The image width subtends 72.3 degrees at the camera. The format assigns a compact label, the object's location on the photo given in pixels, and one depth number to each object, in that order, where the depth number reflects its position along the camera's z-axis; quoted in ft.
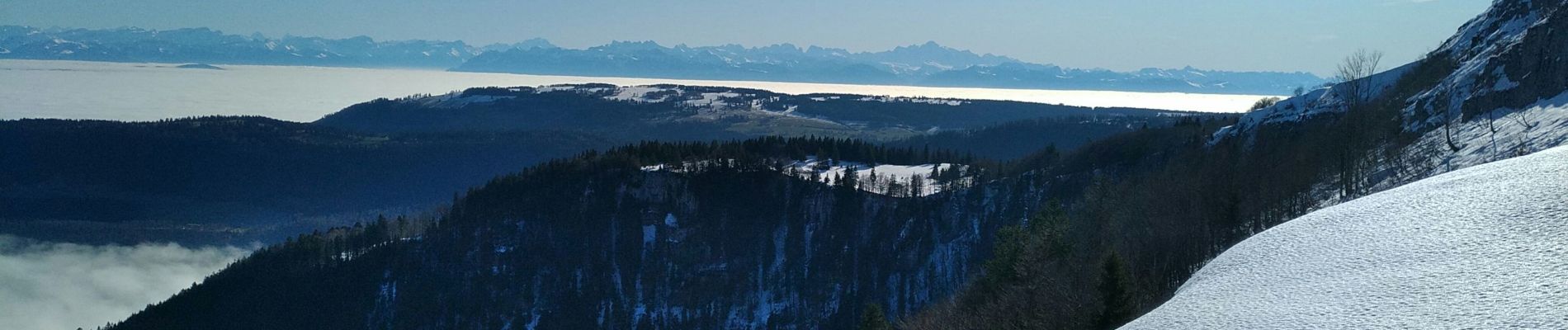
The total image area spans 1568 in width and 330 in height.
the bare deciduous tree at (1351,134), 196.34
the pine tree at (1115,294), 135.23
